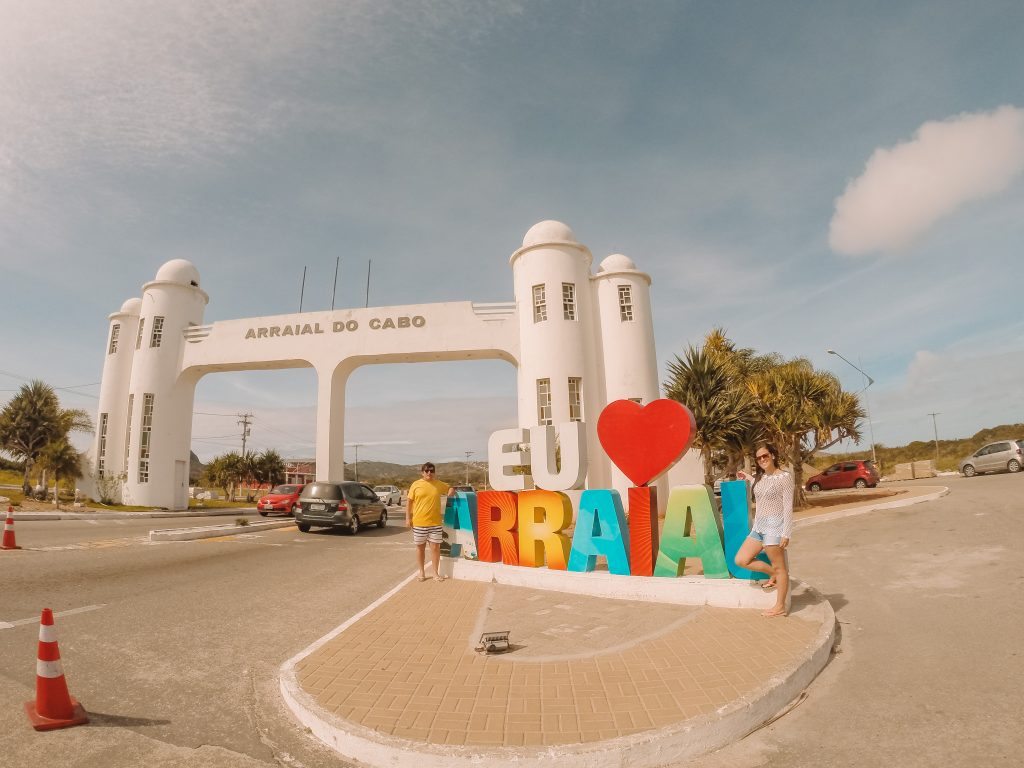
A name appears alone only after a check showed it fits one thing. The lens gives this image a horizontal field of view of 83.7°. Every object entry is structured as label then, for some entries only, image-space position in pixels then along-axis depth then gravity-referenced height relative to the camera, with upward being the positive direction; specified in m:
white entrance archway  22.66 +6.11
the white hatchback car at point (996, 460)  26.64 +0.13
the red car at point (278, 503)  23.92 -0.58
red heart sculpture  7.91 +0.56
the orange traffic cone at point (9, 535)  11.79 -0.75
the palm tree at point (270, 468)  62.39 +2.28
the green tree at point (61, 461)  30.38 +1.85
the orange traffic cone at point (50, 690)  3.74 -1.27
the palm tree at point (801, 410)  20.16 +2.08
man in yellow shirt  9.05 -0.49
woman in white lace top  6.20 -0.61
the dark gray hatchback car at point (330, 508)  17.52 -0.66
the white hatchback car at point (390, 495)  39.16 -0.73
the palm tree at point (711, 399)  18.95 +2.43
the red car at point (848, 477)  29.84 -0.49
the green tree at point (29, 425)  33.44 +4.24
